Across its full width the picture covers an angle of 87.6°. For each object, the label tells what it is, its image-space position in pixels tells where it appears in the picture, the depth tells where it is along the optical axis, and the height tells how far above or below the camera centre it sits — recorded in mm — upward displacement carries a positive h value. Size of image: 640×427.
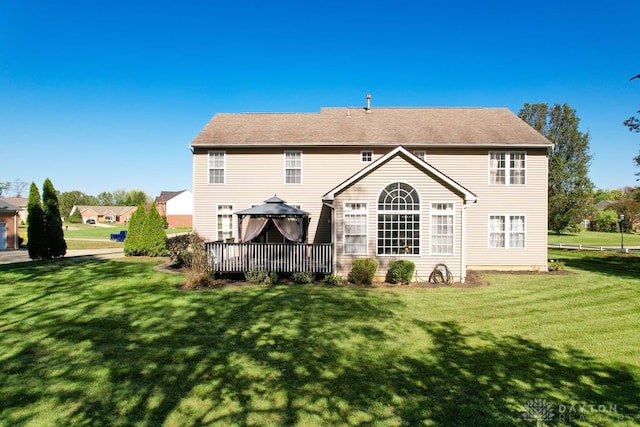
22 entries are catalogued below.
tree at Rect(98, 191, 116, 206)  139125 +7445
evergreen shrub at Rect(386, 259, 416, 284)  13430 -2185
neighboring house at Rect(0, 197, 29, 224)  70525 +3132
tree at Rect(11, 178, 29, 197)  106806 +8101
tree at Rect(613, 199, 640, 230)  43844 +1068
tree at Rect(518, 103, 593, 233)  39906 +6078
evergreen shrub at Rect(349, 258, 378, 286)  13328 -2155
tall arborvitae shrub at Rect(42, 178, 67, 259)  19156 -307
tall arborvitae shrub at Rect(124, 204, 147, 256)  21891 -1211
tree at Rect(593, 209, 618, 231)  56156 -541
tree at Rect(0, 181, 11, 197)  102850 +9356
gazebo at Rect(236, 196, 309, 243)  14664 -152
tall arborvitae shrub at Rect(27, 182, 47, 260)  18703 -528
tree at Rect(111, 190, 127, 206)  138900 +8385
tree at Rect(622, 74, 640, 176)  21517 +6030
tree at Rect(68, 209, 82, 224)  83231 -329
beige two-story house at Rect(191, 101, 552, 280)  17016 +2341
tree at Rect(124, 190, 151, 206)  107938 +6730
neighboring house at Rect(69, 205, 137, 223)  100438 +1133
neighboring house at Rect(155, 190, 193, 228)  69812 +1630
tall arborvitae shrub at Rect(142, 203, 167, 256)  21984 -1219
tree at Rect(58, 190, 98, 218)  103844 +6011
